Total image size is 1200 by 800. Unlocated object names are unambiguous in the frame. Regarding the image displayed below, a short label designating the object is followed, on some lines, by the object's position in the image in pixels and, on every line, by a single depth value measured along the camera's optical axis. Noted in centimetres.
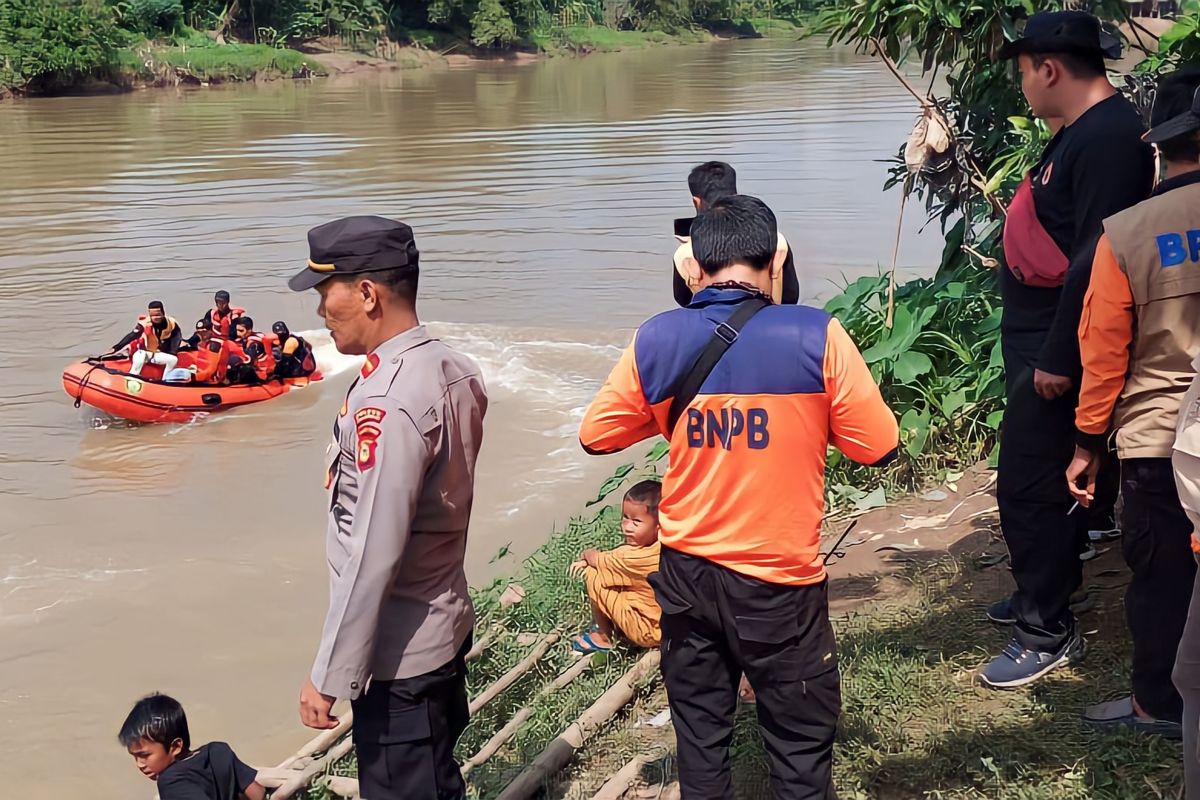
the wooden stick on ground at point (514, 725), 394
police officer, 264
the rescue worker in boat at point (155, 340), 1143
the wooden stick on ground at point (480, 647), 493
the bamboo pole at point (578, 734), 359
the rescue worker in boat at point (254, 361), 1173
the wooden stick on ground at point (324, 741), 437
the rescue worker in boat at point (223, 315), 1177
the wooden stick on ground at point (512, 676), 443
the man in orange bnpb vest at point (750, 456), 260
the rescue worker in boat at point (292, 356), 1196
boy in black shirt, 373
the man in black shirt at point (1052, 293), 322
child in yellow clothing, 425
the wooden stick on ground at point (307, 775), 402
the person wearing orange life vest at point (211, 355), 1152
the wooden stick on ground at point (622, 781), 340
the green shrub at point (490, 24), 4900
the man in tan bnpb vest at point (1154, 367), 290
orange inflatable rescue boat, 1102
